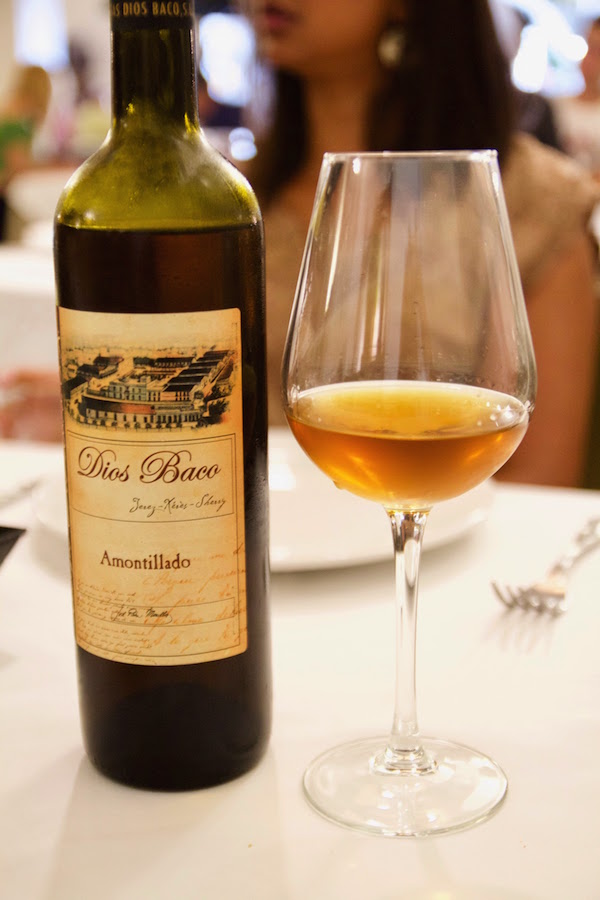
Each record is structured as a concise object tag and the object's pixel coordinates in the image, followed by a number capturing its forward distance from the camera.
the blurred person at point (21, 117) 4.21
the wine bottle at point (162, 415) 0.53
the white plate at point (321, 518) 0.82
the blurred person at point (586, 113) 4.05
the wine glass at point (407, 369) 0.55
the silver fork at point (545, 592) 0.79
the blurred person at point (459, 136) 1.88
